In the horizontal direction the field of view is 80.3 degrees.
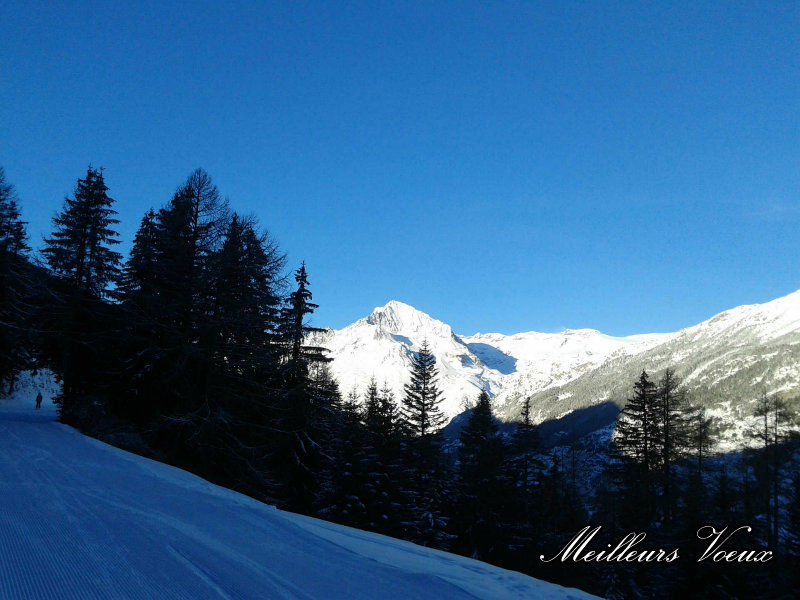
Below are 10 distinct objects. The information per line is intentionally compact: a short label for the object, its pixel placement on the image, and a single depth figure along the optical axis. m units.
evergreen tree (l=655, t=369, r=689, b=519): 25.56
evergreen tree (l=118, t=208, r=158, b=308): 20.23
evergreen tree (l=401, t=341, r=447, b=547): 24.91
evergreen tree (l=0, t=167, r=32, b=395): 23.31
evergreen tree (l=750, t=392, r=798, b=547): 28.89
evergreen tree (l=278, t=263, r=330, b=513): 22.75
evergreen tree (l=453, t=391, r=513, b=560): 28.80
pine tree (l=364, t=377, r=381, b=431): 25.38
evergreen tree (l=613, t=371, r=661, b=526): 24.70
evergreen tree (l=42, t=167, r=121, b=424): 20.19
